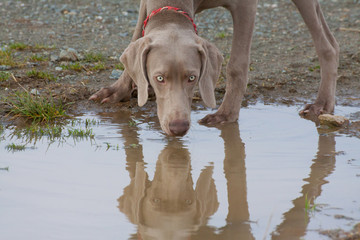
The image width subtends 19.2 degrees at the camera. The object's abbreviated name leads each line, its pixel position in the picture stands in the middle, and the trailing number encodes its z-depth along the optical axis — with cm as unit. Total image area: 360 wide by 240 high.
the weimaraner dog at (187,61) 726
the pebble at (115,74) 1057
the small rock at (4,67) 1067
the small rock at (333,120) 845
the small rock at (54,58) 1120
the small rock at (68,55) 1131
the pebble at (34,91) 932
